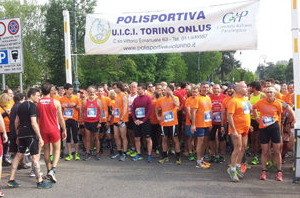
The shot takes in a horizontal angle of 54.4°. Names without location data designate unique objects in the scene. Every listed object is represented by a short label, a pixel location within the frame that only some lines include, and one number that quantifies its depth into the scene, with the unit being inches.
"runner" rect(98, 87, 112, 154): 358.3
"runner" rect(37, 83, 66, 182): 239.3
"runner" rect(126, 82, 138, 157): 329.7
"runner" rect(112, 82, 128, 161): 317.4
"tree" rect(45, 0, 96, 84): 1486.2
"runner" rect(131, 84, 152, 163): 310.0
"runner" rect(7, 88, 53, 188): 223.6
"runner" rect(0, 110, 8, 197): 204.7
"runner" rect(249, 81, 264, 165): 296.5
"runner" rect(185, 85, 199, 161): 285.6
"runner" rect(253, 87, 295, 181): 240.8
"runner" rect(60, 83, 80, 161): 323.0
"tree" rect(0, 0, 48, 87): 1472.7
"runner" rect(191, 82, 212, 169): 281.7
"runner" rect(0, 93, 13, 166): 289.8
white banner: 313.6
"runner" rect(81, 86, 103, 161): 325.7
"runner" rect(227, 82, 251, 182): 237.9
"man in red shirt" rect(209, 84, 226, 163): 303.3
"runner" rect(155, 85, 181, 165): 303.3
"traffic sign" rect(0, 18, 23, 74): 327.9
